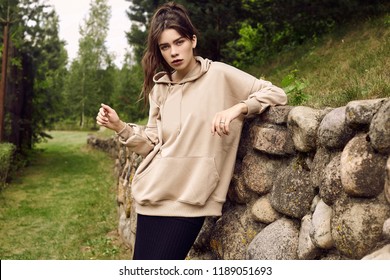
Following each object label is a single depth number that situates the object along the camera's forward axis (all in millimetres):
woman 2654
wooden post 11163
